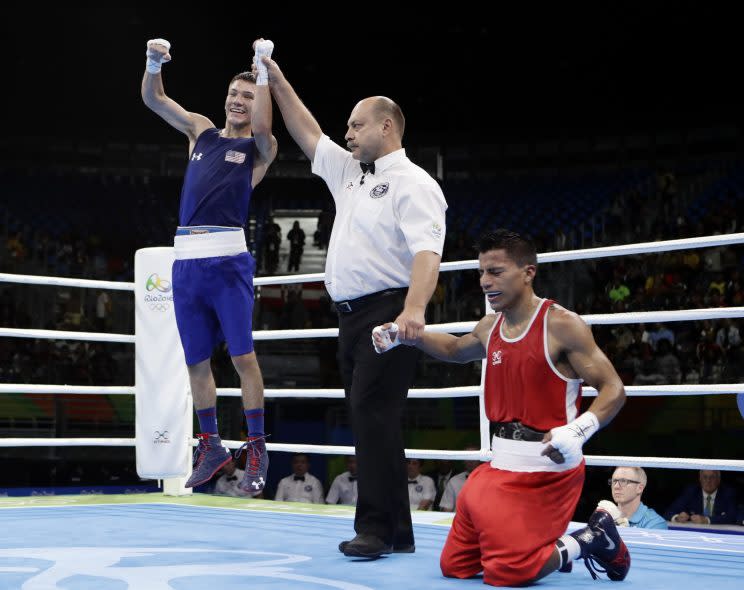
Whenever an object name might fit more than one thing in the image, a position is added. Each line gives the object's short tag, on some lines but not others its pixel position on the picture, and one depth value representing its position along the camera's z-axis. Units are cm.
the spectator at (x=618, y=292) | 1043
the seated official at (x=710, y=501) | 593
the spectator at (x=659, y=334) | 942
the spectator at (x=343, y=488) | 758
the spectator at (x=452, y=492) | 705
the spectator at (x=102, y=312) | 1139
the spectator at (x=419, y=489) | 720
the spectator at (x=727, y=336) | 862
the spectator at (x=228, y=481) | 804
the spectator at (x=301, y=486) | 771
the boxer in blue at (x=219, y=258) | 305
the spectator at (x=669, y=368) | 846
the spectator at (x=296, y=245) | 1395
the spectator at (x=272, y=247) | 1352
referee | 255
